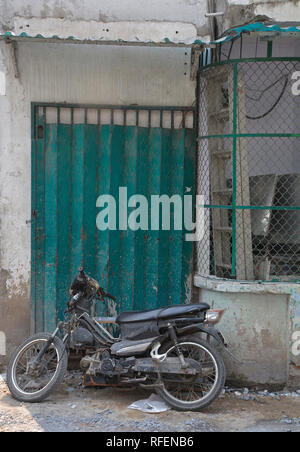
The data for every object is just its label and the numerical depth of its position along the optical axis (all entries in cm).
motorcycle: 467
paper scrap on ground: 458
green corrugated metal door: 553
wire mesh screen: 529
